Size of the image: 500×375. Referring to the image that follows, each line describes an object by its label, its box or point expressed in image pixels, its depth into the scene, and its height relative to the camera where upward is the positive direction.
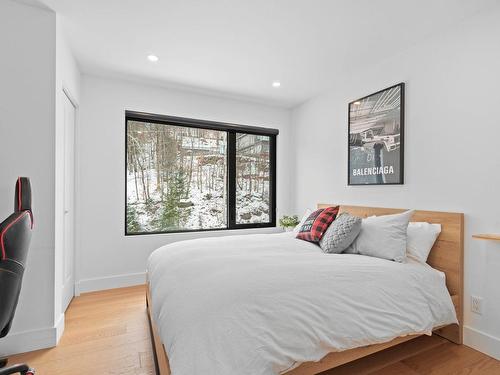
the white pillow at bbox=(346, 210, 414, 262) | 2.07 -0.41
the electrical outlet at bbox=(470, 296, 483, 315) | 1.98 -0.87
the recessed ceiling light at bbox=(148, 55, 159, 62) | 2.69 +1.30
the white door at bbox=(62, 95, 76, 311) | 2.61 -0.20
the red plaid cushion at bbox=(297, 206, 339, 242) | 2.57 -0.37
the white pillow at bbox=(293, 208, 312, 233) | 2.94 -0.44
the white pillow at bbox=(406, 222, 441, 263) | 2.15 -0.43
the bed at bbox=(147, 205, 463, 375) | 1.21 -0.65
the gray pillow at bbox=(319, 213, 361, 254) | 2.24 -0.41
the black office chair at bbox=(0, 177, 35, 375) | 1.17 -0.34
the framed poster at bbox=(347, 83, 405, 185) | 2.57 +0.51
